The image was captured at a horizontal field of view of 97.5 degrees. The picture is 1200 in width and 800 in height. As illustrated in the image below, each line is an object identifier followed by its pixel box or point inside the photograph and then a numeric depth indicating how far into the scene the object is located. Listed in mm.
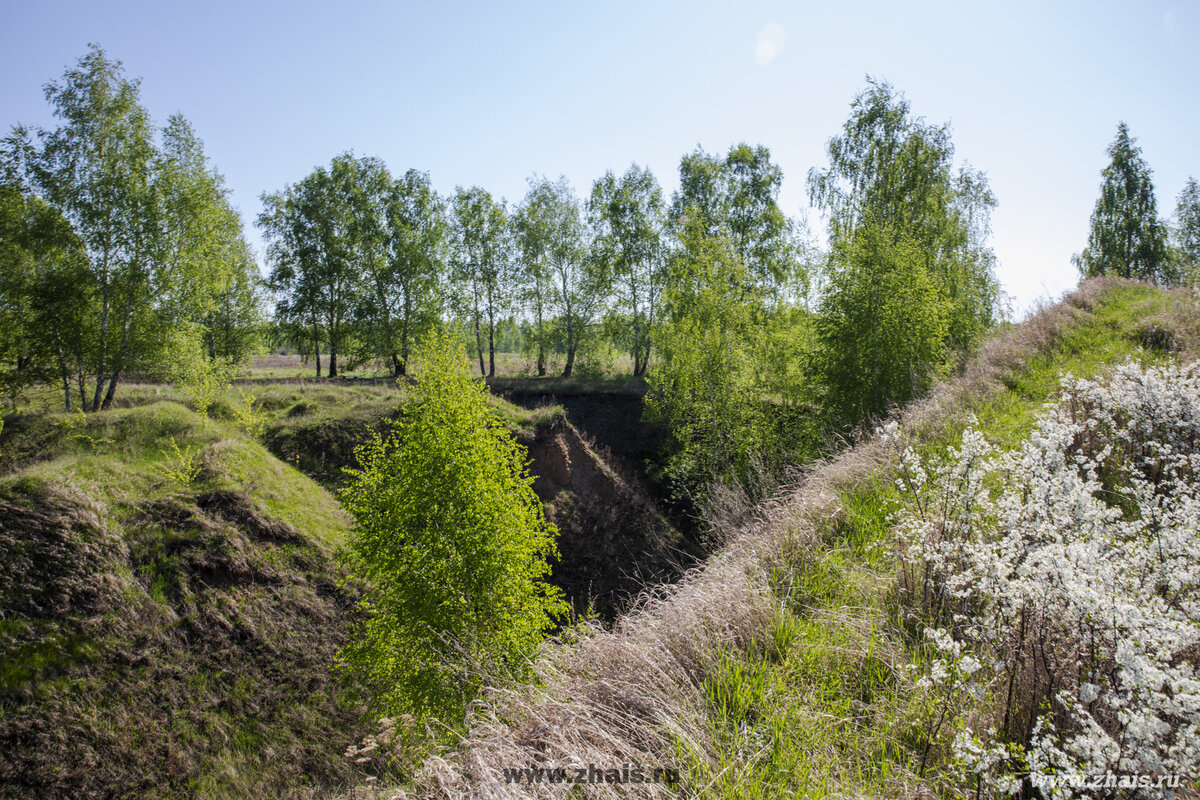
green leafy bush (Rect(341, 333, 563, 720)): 7785
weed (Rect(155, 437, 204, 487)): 12305
